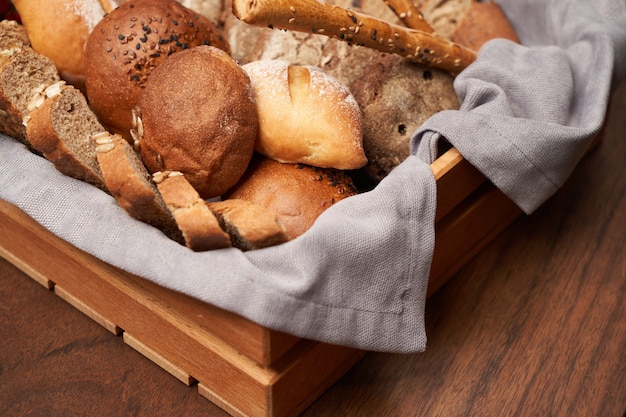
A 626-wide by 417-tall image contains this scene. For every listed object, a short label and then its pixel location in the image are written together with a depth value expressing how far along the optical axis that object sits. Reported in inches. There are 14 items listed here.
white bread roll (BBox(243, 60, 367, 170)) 44.4
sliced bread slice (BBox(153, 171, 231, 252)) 35.8
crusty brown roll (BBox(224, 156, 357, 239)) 42.8
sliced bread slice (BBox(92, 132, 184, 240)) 37.9
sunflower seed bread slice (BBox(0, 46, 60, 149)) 43.9
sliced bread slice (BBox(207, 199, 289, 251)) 36.4
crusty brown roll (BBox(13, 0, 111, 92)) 49.7
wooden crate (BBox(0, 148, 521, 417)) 37.7
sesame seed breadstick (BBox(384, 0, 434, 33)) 57.0
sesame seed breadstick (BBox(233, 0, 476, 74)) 43.2
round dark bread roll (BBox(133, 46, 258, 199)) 41.8
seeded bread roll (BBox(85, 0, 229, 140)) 46.1
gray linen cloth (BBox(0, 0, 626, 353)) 35.7
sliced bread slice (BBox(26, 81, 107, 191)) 41.3
